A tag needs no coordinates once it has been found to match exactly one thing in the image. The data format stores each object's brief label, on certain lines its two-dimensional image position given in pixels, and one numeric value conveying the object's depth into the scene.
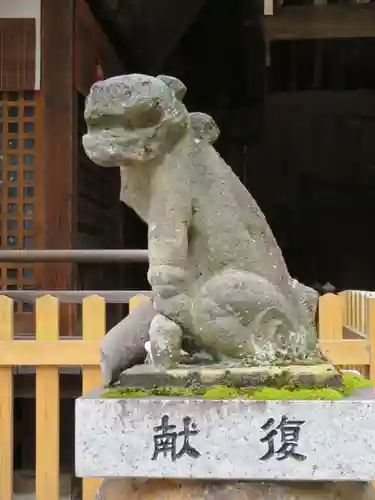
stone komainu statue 2.15
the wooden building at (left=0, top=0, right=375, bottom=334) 4.70
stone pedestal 1.96
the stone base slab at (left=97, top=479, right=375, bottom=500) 2.02
